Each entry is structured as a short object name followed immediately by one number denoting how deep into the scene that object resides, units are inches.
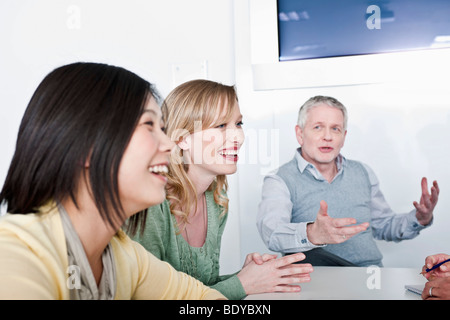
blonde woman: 47.0
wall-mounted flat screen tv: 61.8
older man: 64.6
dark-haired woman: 25.3
